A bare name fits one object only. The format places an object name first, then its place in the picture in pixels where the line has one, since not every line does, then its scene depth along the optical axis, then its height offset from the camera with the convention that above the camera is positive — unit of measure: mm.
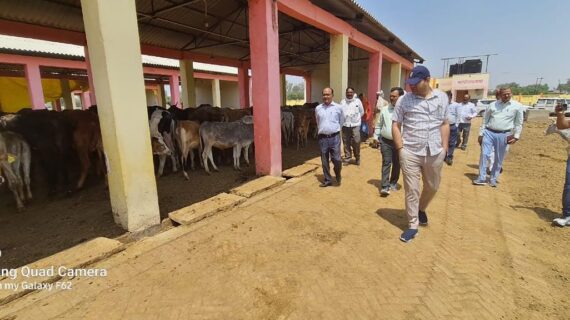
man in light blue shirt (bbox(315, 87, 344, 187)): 5238 -322
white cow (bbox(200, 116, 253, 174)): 6934 -613
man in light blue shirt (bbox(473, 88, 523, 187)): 5293 -438
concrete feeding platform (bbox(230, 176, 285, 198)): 5066 -1367
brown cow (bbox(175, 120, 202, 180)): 6812 -570
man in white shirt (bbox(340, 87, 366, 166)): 6738 -229
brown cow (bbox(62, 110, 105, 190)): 5852 -451
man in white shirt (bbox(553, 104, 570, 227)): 3898 -1174
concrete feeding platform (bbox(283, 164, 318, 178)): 6312 -1357
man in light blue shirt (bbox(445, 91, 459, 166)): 7925 -692
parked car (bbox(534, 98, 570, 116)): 24080 -77
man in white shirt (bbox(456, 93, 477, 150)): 9039 -190
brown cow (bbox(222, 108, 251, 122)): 9094 -91
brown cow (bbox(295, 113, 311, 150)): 10602 -681
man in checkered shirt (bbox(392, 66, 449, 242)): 3373 -350
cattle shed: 3338 +1667
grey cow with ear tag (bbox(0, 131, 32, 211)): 4758 -781
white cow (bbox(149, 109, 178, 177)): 6588 -370
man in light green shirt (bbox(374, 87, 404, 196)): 5031 -639
